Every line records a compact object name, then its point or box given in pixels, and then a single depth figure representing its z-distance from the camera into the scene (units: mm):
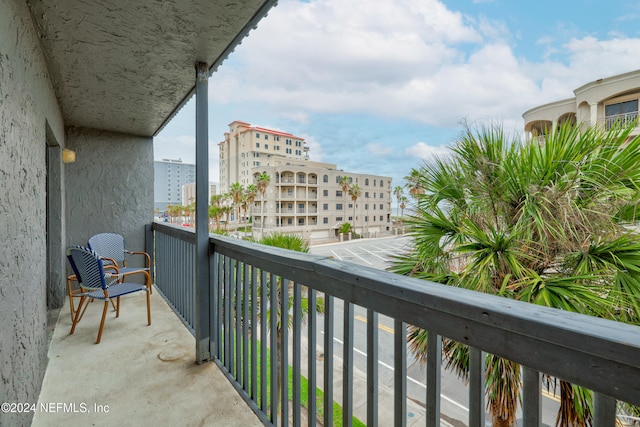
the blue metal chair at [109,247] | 3693
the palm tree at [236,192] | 21206
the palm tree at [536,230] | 1898
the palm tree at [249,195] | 21234
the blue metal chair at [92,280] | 2654
